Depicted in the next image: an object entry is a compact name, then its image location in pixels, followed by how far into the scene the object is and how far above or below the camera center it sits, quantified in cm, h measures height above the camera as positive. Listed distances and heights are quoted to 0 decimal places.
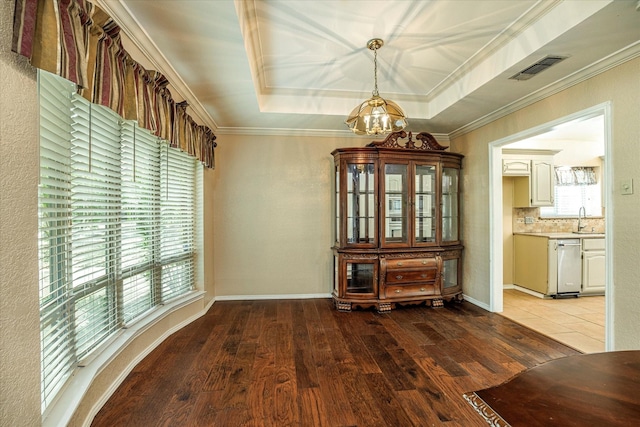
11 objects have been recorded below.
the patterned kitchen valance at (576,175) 510 +65
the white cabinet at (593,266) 429 -78
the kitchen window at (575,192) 509 +36
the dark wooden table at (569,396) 72 -50
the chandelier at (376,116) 251 +86
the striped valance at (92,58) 114 +77
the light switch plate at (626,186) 220 +19
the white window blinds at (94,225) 147 -6
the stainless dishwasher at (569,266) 424 -77
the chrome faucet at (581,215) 502 -5
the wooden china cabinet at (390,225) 378 -14
